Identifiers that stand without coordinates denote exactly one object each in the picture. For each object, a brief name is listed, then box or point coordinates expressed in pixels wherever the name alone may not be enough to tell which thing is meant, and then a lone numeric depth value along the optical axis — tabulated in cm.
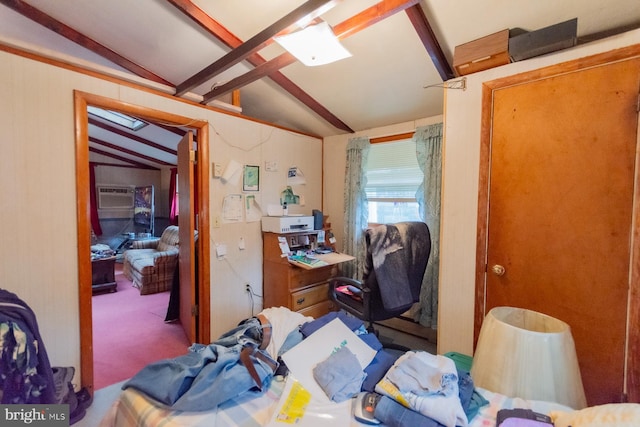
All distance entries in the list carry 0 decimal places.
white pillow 70
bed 89
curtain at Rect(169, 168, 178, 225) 650
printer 276
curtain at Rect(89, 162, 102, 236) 608
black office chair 199
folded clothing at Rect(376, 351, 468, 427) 85
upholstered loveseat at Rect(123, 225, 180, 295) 404
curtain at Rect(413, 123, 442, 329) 265
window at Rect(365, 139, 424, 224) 293
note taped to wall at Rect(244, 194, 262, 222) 281
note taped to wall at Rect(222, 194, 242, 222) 263
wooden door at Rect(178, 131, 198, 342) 246
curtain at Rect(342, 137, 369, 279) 321
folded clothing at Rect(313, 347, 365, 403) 102
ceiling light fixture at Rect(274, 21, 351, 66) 142
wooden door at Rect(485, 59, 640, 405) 132
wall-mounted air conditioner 632
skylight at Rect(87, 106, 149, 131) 417
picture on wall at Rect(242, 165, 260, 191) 277
